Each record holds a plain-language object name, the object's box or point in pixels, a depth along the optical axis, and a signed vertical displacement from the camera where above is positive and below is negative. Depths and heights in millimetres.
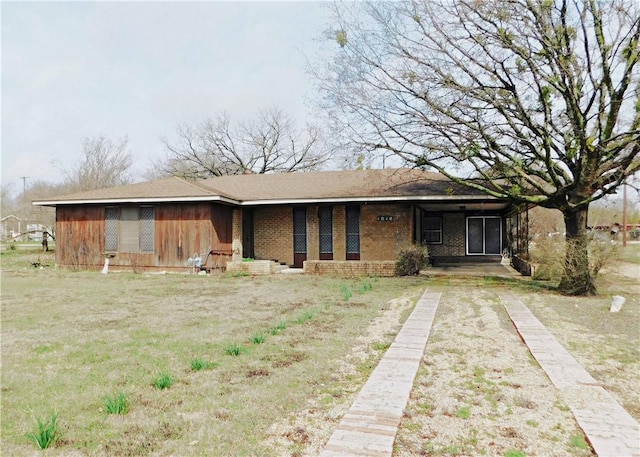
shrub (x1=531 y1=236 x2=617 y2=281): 10094 -520
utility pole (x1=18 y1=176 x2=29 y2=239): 55569 +7020
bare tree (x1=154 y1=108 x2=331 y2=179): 36219 +7447
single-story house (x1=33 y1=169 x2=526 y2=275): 14789 +530
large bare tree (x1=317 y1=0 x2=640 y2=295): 9586 +3522
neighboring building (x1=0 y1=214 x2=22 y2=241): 54591 +1293
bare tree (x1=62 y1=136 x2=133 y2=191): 34312 +5655
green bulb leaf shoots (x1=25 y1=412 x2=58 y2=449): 2887 -1360
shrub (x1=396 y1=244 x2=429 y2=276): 14047 -875
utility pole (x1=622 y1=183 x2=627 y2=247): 31225 +2274
